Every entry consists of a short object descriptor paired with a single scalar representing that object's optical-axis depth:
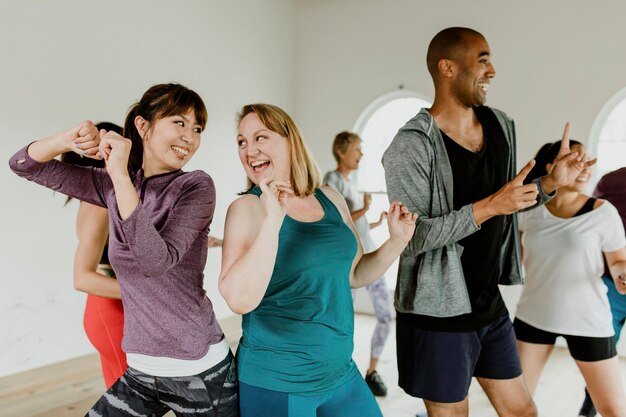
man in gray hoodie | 1.77
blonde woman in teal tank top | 1.33
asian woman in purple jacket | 1.45
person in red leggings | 1.78
